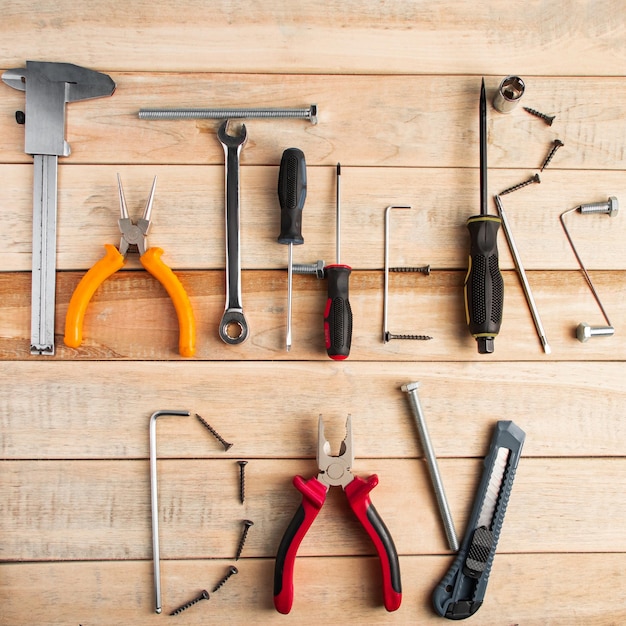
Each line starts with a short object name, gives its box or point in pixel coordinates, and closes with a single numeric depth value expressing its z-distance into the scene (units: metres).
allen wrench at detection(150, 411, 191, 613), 1.09
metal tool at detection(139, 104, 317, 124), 1.12
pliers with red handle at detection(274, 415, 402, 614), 1.04
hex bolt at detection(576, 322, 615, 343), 1.12
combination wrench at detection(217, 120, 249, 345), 1.12
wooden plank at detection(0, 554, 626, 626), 1.11
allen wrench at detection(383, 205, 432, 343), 1.12
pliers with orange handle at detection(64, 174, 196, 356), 1.07
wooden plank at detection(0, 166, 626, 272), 1.14
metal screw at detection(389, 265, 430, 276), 1.13
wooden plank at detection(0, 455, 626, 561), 1.11
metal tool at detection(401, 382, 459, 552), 1.10
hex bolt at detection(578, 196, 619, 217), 1.14
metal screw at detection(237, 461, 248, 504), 1.11
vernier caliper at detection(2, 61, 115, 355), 1.12
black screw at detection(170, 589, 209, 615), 1.10
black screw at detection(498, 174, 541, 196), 1.16
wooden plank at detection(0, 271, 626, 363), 1.13
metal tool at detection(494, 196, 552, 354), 1.14
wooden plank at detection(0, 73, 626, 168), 1.15
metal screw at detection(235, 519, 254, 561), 1.10
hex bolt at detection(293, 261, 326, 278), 1.11
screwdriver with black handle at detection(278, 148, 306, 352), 1.07
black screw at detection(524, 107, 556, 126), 1.16
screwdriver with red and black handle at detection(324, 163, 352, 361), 1.05
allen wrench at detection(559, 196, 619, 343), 1.12
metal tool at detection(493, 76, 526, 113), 1.12
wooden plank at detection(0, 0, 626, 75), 1.15
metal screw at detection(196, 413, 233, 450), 1.11
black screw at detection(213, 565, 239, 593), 1.10
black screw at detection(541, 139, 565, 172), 1.15
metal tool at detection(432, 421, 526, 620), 1.09
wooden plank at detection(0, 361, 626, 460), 1.12
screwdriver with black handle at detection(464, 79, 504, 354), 1.06
